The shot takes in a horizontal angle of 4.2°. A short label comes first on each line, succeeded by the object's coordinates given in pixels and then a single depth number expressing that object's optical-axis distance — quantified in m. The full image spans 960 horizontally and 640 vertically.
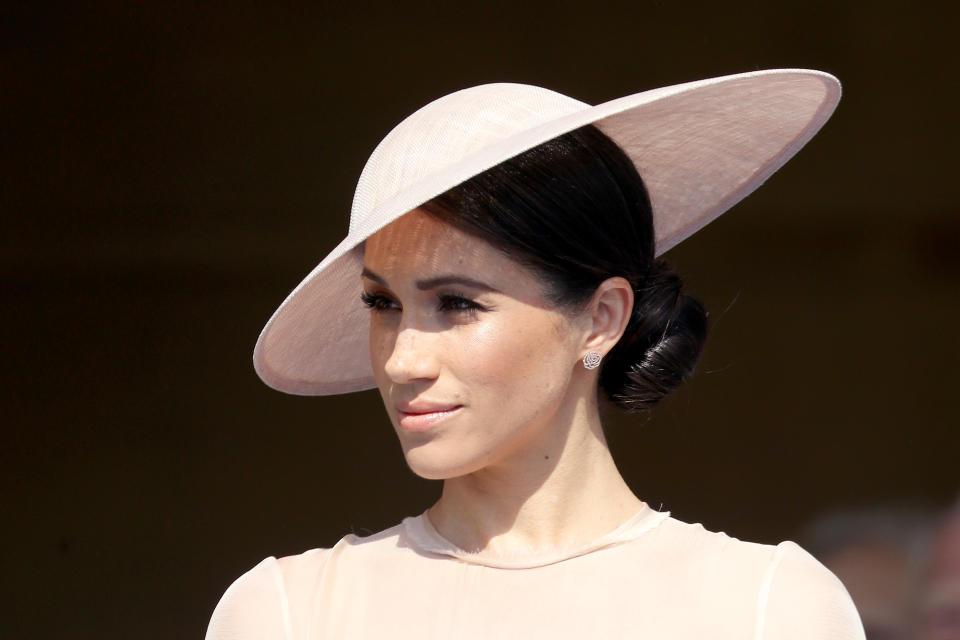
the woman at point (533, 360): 8.20
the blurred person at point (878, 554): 8.98
